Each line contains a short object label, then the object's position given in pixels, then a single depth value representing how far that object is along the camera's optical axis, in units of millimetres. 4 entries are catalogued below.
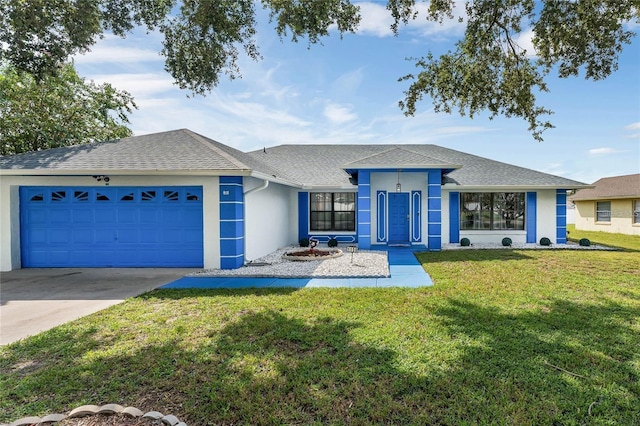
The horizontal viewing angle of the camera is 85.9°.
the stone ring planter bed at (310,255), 11938
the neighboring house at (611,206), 21609
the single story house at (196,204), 10281
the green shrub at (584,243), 15125
